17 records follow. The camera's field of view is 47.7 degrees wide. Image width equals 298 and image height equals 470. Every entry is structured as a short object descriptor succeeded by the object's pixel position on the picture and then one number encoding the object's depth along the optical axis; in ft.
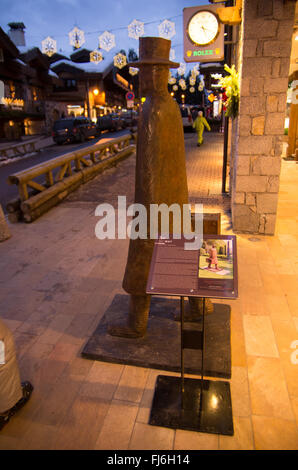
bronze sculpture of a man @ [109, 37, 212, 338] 9.43
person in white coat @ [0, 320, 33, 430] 8.31
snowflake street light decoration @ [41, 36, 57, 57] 41.32
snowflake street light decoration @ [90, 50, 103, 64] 48.22
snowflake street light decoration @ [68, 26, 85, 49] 37.91
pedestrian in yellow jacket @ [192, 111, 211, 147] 55.03
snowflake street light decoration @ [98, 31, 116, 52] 36.06
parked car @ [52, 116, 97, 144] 74.28
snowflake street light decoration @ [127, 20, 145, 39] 34.91
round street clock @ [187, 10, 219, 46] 19.36
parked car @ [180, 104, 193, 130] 90.94
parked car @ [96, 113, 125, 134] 96.53
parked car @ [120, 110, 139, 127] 114.99
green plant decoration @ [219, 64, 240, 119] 20.27
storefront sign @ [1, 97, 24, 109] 73.17
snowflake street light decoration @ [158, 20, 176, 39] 33.24
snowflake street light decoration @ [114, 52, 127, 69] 42.81
